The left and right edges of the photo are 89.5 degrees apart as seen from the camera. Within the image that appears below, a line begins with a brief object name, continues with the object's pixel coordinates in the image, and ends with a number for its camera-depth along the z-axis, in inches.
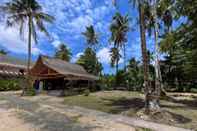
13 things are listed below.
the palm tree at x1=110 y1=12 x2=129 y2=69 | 806.7
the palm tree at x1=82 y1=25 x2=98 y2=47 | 968.7
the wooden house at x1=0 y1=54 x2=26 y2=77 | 721.9
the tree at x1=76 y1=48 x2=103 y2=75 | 837.1
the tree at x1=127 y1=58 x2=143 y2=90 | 707.3
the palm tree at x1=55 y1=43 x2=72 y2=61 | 1024.2
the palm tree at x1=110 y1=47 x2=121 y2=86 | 865.5
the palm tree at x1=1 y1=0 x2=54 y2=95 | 463.3
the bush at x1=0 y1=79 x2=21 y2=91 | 582.3
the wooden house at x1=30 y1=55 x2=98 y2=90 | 526.5
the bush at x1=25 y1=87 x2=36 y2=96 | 461.3
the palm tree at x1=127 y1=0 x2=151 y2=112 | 285.1
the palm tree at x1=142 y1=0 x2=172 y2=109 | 301.5
